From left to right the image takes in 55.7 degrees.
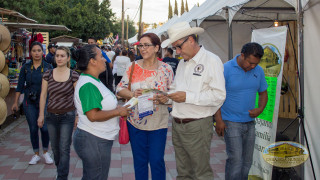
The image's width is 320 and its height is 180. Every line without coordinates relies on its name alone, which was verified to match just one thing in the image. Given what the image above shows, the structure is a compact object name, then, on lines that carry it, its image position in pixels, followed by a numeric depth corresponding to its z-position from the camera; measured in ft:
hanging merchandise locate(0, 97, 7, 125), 14.64
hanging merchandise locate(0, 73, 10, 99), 14.60
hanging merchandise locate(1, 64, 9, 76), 16.80
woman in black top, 15.92
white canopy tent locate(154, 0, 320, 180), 11.63
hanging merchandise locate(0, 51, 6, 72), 14.49
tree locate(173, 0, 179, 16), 186.23
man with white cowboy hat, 9.78
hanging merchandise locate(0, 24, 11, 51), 15.55
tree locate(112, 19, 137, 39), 268.29
